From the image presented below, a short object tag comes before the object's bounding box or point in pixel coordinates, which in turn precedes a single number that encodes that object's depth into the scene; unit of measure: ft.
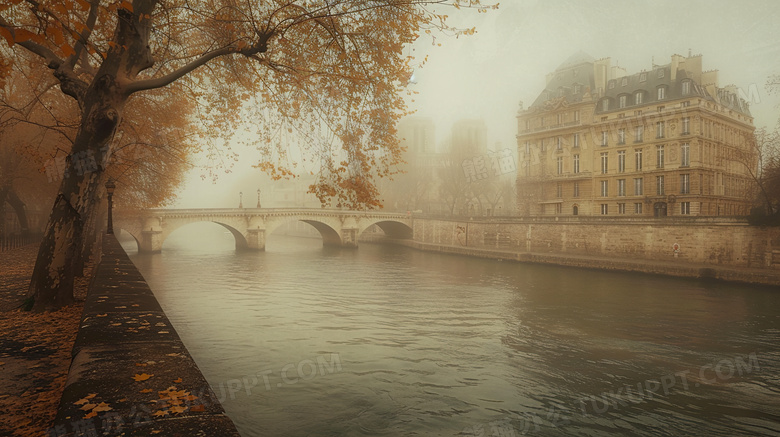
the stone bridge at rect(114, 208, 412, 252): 128.98
